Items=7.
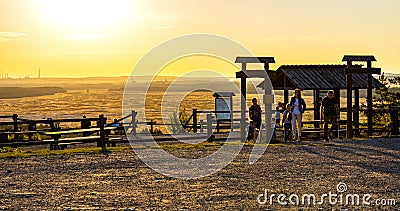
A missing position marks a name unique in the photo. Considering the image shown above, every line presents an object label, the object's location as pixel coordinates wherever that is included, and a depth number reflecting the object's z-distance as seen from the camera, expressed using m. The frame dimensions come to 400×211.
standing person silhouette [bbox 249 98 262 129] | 21.42
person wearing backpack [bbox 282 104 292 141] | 22.34
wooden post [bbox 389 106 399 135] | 23.86
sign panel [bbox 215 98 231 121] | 31.89
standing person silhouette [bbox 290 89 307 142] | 21.14
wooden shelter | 25.98
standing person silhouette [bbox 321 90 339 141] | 21.61
